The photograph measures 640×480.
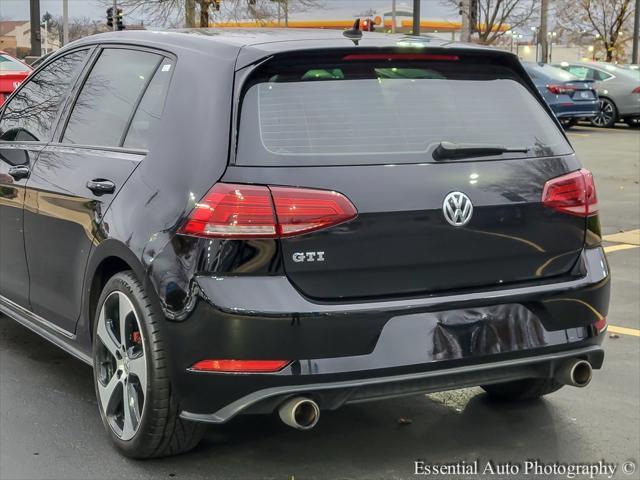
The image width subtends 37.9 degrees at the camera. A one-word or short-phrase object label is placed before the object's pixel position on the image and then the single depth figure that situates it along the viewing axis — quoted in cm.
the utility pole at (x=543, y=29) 3756
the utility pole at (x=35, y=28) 2636
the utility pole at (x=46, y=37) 6445
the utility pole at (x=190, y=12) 2975
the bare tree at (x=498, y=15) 4012
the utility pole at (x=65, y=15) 3741
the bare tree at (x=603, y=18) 4843
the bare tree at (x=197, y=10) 3170
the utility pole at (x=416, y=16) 3488
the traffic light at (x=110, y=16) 3323
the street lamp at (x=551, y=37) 6930
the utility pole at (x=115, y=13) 3115
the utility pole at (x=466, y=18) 3016
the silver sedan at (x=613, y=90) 2427
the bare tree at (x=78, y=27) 6506
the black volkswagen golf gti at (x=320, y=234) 320
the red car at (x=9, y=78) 1228
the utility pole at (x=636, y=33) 4447
